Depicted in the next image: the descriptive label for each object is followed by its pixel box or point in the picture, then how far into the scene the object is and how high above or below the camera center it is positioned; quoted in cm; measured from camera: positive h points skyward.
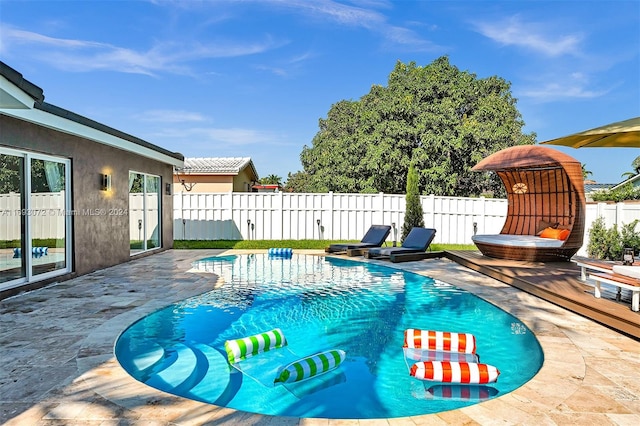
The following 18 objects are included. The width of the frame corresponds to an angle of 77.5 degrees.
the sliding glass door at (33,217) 657 -28
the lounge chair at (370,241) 1260 -121
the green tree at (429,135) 2048 +373
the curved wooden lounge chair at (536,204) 886 +3
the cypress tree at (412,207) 1437 -10
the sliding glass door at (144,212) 1111 -30
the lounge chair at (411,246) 1147 -124
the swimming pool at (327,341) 361 -173
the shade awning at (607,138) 452 +89
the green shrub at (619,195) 1425 +39
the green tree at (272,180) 6331 +378
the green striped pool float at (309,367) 386 -163
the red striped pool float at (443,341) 448 -155
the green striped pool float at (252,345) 438 -161
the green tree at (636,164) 3238 +342
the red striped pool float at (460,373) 370 -157
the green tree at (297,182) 4146 +257
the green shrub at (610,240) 1032 -91
